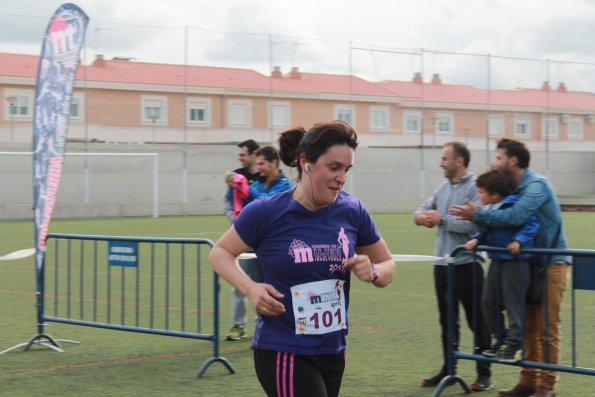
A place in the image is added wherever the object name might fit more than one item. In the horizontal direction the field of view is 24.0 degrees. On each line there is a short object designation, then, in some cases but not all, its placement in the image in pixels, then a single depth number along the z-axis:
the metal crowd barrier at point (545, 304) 8.94
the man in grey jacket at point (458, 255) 10.26
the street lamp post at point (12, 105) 52.97
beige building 52.94
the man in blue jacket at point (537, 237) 9.57
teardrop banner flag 12.44
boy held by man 9.58
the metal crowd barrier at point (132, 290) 11.93
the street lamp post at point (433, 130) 61.04
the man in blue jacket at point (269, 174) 12.46
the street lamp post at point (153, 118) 55.08
